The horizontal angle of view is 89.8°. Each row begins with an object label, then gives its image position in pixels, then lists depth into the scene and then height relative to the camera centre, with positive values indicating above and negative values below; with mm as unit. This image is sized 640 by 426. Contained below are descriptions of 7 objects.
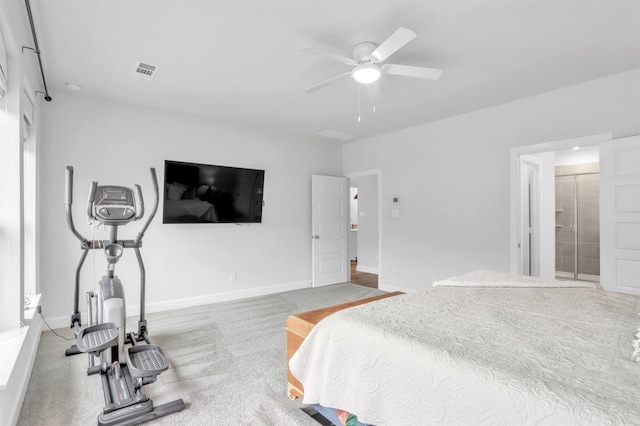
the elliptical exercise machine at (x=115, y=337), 2012 -879
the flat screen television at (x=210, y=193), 4121 +275
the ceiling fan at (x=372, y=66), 2262 +1116
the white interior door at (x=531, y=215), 4809 -42
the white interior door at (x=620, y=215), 2906 -29
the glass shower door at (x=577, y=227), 5828 -278
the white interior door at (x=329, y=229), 5582 -289
